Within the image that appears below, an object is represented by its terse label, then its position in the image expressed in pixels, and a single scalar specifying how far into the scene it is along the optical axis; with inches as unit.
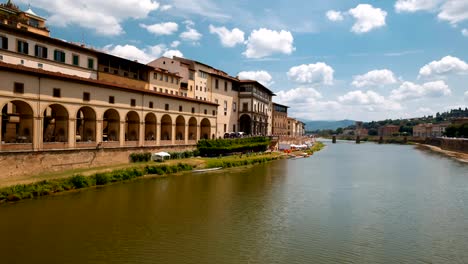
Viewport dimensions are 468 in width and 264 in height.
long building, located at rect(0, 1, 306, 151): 1209.4
